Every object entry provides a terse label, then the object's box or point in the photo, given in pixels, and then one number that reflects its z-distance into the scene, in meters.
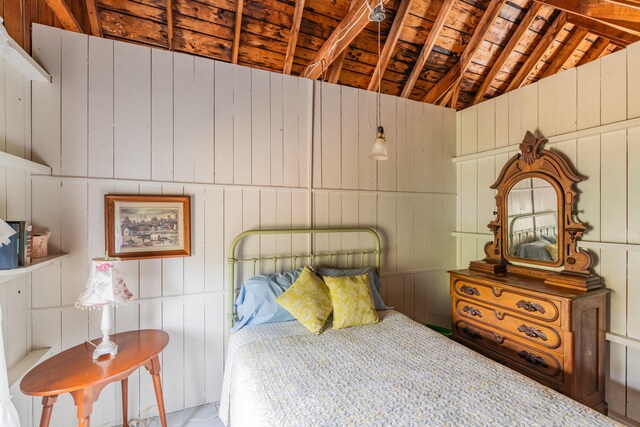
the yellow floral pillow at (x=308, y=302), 2.21
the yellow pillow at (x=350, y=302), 2.28
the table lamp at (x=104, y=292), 1.76
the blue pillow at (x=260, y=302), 2.32
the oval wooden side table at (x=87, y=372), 1.50
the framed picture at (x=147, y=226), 2.17
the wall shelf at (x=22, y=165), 1.53
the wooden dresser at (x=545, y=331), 2.10
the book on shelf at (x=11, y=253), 1.50
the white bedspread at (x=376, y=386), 1.28
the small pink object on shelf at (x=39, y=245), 1.86
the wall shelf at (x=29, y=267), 1.49
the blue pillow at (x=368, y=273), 2.66
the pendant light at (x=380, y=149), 2.27
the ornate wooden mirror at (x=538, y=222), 2.43
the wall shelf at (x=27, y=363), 1.67
